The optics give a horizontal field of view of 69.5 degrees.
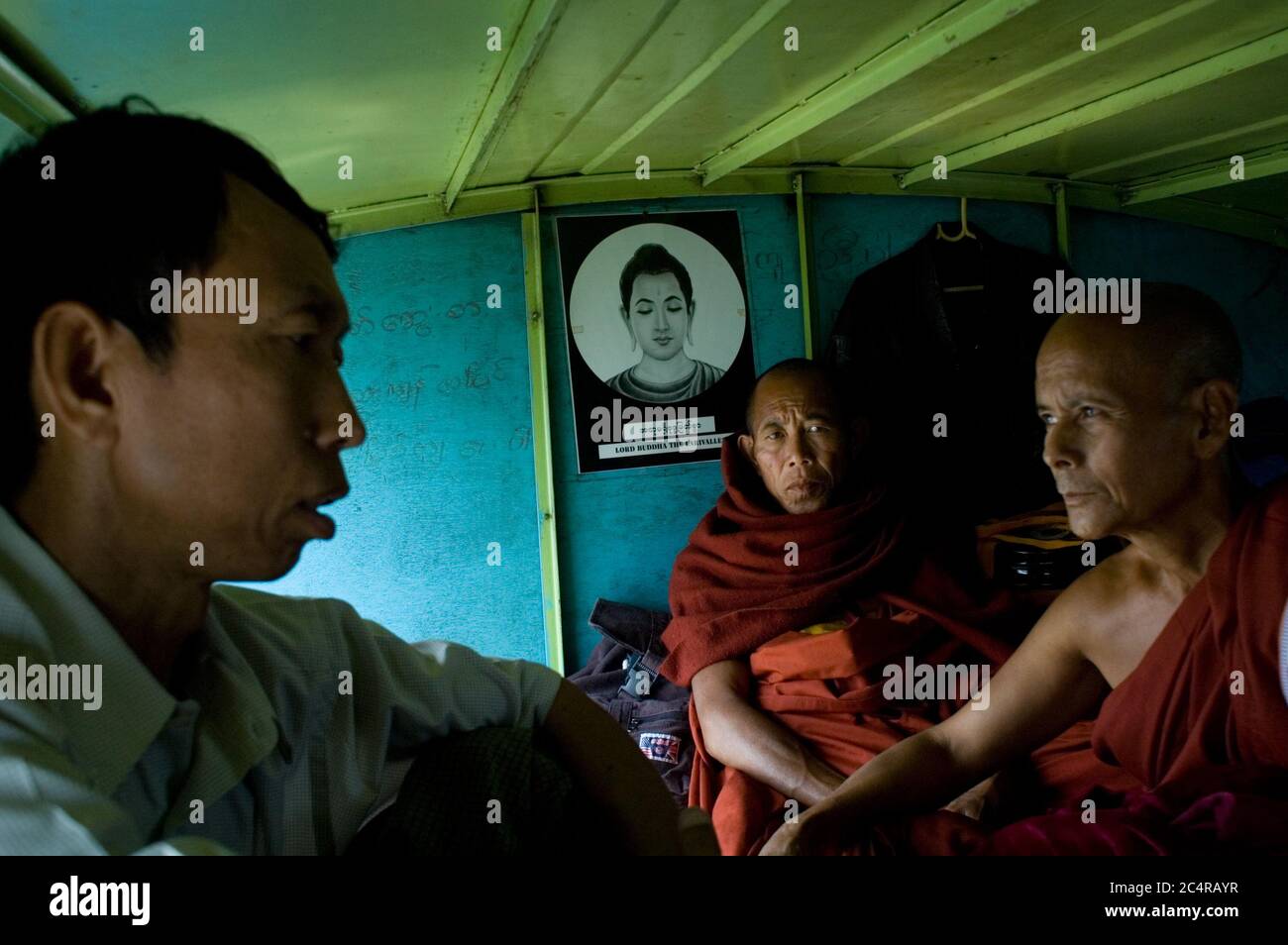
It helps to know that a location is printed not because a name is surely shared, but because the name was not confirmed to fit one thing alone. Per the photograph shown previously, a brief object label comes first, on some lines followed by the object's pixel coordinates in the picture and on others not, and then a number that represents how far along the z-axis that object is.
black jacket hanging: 3.64
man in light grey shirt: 0.89
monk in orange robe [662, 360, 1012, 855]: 2.50
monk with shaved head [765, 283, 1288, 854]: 1.43
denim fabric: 3.08
